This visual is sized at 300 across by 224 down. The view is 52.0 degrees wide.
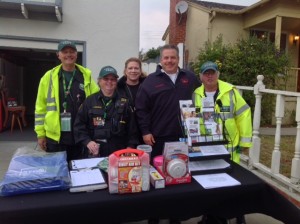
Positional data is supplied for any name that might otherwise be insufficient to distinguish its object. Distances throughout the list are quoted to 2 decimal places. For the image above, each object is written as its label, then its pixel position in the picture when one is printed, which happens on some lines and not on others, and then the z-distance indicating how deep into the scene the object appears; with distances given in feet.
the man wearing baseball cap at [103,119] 8.59
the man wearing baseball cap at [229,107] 8.77
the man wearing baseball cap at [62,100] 9.71
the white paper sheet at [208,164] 7.27
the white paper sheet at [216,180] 6.64
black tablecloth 5.56
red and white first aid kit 5.91
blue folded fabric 5.86
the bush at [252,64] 28.30
